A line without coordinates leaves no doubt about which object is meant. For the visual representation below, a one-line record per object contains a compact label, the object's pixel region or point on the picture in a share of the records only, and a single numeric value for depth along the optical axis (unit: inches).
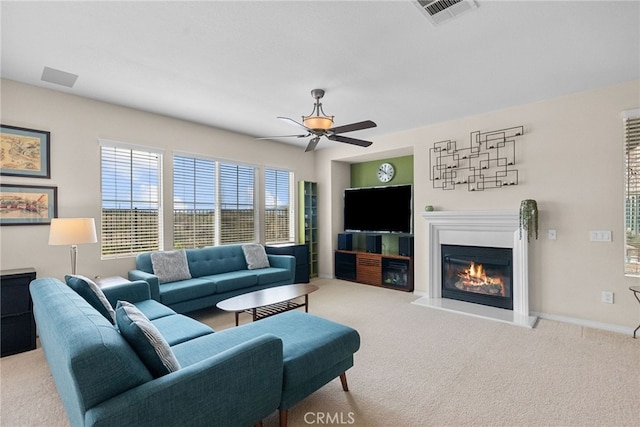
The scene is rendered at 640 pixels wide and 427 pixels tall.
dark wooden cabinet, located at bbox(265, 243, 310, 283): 214.6
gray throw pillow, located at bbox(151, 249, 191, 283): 152.9
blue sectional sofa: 45.9
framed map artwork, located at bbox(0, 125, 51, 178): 124.9
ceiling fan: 121.2
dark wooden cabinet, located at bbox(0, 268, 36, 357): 112.8
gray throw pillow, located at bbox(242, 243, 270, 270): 190.5
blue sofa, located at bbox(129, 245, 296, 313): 140.8
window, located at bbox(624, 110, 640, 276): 129.6
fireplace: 154.1
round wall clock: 236.6
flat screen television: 209.5
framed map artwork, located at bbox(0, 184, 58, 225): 124.6
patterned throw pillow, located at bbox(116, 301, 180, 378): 55.2
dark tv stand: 207.2
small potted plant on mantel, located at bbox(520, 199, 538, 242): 148.3
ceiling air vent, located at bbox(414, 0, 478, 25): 80.7
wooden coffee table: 122.2
